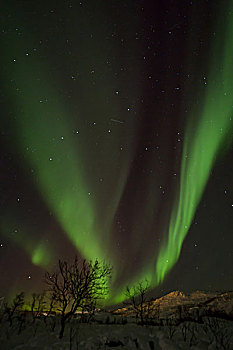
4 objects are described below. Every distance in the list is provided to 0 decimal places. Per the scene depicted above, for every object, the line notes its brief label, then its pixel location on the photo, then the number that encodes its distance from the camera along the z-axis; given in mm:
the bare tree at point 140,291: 43188
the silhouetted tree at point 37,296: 42475
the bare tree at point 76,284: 15203
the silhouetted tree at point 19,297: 34456
